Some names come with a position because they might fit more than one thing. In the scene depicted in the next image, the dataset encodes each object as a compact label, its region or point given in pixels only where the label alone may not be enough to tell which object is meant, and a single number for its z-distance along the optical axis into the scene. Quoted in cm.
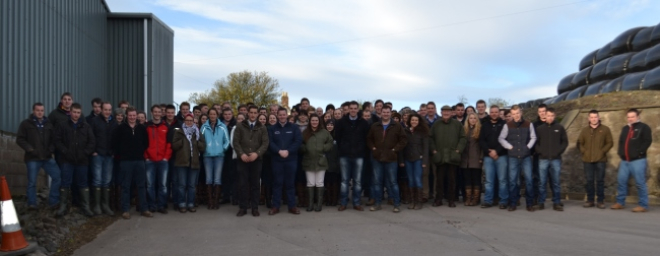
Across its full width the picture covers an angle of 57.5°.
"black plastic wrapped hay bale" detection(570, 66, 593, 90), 2177
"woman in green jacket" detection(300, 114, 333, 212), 1090
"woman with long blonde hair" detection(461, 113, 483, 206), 1155
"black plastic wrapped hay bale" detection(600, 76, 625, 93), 1825
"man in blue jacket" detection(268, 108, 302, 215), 1070
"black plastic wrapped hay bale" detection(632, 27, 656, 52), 1985
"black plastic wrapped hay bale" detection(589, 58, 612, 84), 2055
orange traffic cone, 700
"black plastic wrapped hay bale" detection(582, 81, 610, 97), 1950
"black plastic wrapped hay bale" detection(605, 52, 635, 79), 1948
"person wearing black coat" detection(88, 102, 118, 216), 1016
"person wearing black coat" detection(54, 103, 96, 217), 979
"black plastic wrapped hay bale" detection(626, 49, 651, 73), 1855
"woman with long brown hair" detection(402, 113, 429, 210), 1112
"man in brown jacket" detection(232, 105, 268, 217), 1041
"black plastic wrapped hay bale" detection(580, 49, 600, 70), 2327
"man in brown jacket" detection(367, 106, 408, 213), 1102
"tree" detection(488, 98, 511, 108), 5438
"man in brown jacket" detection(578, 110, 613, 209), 1122
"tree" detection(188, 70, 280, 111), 4856
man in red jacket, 1055
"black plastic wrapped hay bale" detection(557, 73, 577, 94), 2289
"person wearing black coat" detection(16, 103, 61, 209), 952
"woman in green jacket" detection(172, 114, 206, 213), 1070
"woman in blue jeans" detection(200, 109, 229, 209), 1103
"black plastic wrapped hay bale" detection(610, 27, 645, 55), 2092
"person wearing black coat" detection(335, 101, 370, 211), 1107
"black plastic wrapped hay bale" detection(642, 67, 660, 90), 1647
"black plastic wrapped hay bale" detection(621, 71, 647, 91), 1720
